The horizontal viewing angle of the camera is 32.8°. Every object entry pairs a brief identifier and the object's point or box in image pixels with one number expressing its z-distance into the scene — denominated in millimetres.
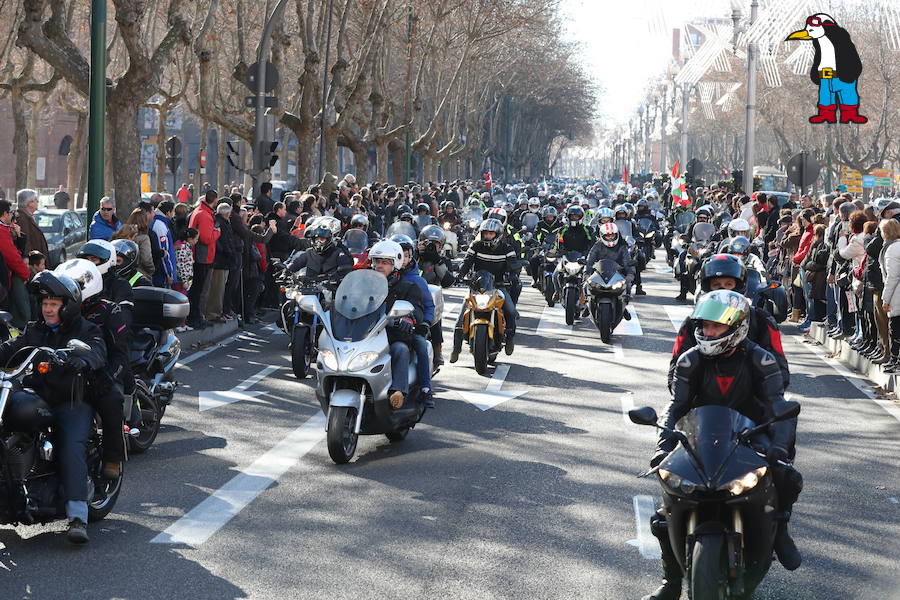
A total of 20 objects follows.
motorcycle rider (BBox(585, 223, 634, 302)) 19531
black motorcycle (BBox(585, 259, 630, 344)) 18844
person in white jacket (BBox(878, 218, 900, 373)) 14461
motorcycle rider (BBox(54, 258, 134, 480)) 7988
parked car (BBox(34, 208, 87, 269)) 22797
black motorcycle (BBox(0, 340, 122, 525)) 7422
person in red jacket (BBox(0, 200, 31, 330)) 13625
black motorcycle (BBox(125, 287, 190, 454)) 10461
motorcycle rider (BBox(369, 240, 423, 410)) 10453
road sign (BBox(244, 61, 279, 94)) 27597
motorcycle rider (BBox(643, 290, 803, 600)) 6352
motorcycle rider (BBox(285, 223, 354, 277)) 15719
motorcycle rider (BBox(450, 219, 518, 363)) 17297
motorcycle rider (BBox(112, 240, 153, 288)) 11594
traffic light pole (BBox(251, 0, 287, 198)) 27547
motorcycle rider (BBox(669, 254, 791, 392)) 7358
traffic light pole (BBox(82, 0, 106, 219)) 17500
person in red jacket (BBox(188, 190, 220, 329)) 18000
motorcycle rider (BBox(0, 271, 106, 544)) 7680
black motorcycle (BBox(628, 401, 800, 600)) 5949
